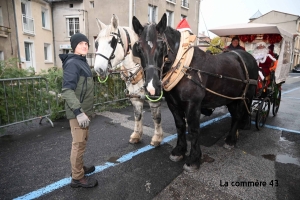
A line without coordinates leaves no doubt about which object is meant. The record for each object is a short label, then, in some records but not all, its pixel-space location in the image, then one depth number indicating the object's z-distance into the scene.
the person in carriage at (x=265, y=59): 5.10
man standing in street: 2.16
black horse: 2.24
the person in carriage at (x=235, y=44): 5.11
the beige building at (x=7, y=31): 14.23
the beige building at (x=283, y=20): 33.47
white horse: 3.02
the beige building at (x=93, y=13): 15.62
